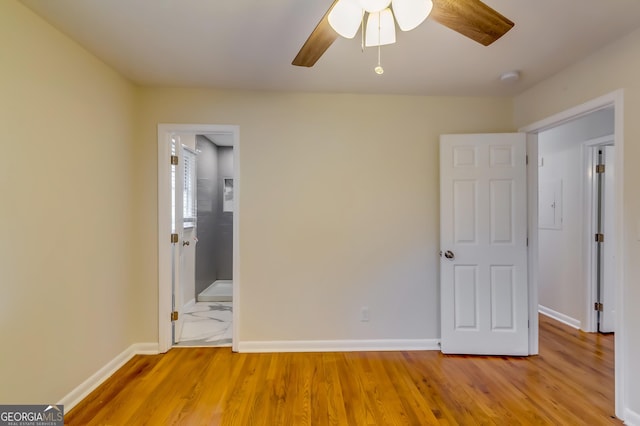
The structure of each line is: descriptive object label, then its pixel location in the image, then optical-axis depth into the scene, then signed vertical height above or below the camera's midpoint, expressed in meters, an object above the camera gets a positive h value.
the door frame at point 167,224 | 2.62 -0.11
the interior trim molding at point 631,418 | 1.72 -1.25
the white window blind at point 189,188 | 3.58 +0.31
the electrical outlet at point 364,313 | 2.73 -0.97
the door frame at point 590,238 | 3.11 -0.30
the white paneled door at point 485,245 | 2.60 -0.31
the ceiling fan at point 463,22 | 1.13 +0.81
